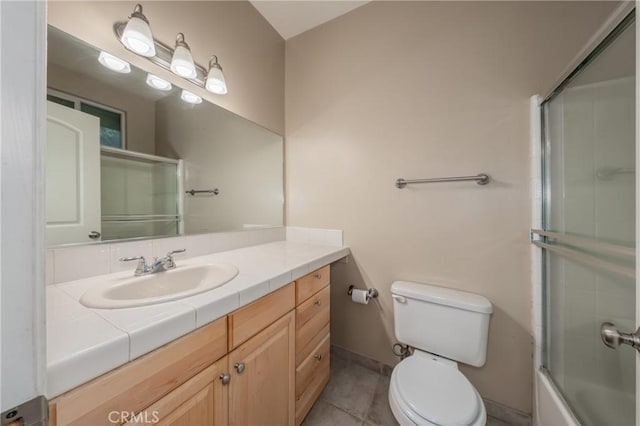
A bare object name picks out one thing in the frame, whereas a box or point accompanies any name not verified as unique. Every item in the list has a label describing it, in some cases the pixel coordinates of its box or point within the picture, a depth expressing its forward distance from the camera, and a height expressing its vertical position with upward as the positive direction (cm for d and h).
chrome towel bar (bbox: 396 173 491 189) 120 +18
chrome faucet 94 -22
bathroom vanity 48 -45
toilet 88 -72
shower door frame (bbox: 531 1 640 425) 109 -7
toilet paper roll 149 -55
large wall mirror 84 +28
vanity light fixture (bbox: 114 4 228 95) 93 +74
